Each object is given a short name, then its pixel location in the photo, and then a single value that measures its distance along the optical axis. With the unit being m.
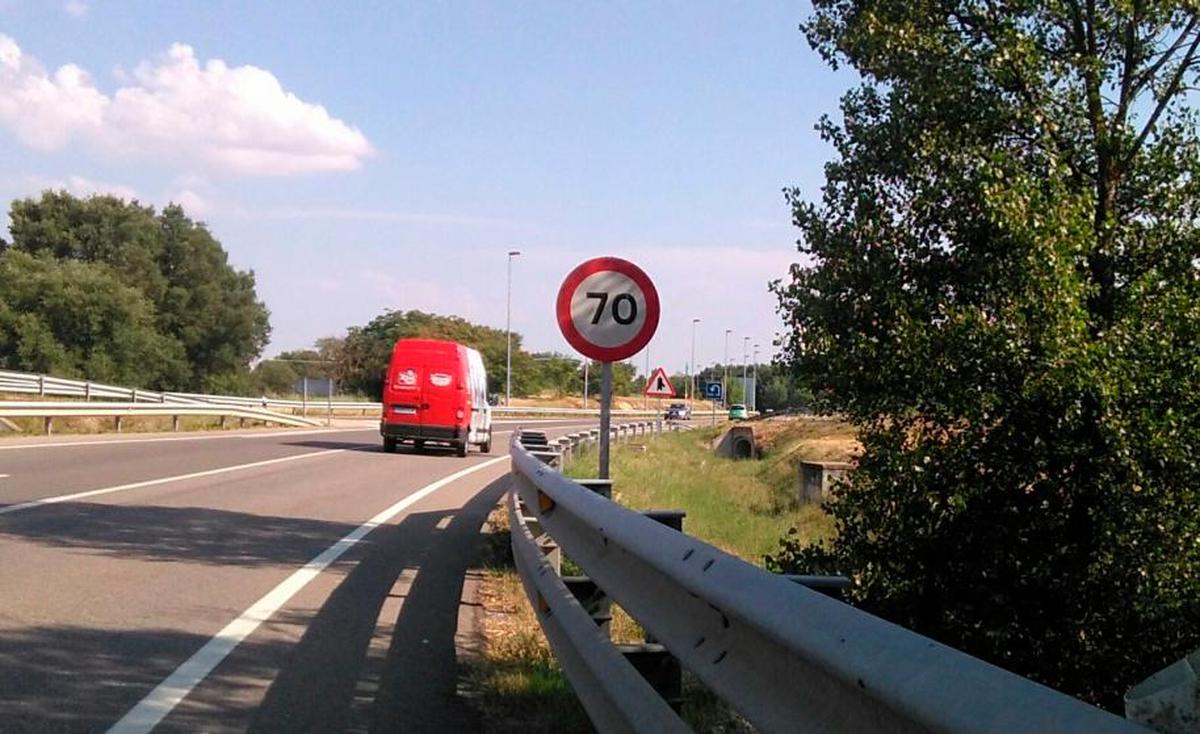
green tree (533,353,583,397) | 113.25
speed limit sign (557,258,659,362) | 8.00
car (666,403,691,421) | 72.44
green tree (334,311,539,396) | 93.06
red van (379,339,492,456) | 27.59
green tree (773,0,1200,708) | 6.84
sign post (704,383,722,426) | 47.03
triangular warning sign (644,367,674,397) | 29.22
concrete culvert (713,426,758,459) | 44.02
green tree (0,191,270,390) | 67.94
